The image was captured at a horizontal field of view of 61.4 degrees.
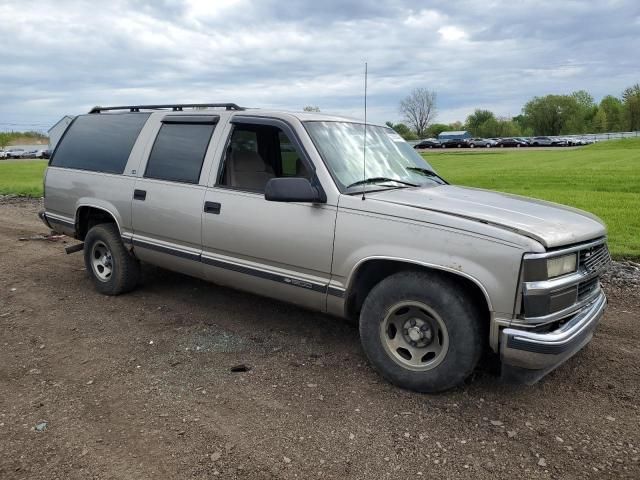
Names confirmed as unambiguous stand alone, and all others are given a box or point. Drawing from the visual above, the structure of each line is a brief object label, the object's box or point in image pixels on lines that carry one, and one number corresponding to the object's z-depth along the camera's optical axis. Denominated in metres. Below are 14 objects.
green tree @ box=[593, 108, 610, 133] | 90.19
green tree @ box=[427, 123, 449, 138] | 109.82
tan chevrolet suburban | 3.29
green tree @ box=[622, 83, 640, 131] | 79.57
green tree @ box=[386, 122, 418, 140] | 91.29
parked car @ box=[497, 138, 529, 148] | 63.94
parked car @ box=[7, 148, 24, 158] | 68.62
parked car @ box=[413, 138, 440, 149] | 67.19
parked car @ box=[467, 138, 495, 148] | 65.13
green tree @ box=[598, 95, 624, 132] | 88.29
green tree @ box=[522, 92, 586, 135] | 93.44
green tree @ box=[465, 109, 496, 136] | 110.17
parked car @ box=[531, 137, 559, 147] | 61.81
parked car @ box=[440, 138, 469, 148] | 66.46
